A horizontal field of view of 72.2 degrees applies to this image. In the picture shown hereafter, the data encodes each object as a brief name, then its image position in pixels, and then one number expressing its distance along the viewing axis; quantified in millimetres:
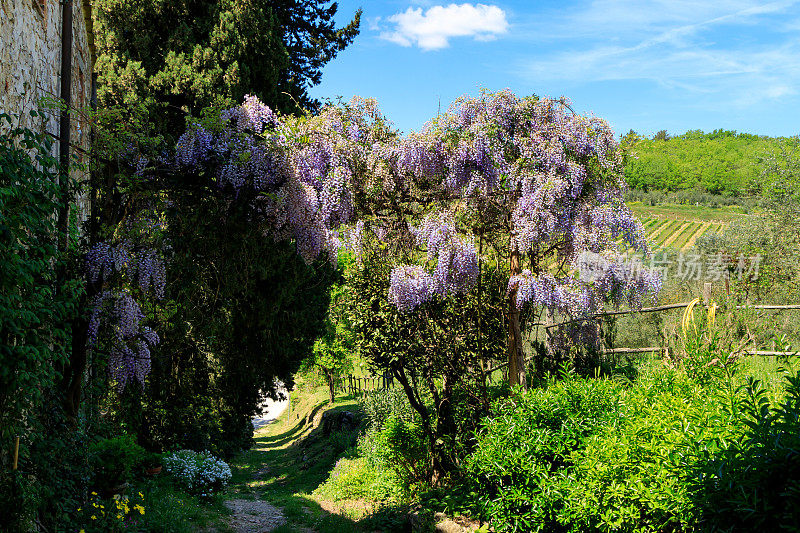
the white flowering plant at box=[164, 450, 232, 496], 8312
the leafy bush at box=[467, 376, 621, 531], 3910
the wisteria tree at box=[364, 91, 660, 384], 5379
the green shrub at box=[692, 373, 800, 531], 2264
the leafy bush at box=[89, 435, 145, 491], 4992
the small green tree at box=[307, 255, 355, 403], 15550
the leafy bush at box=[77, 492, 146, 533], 4332
